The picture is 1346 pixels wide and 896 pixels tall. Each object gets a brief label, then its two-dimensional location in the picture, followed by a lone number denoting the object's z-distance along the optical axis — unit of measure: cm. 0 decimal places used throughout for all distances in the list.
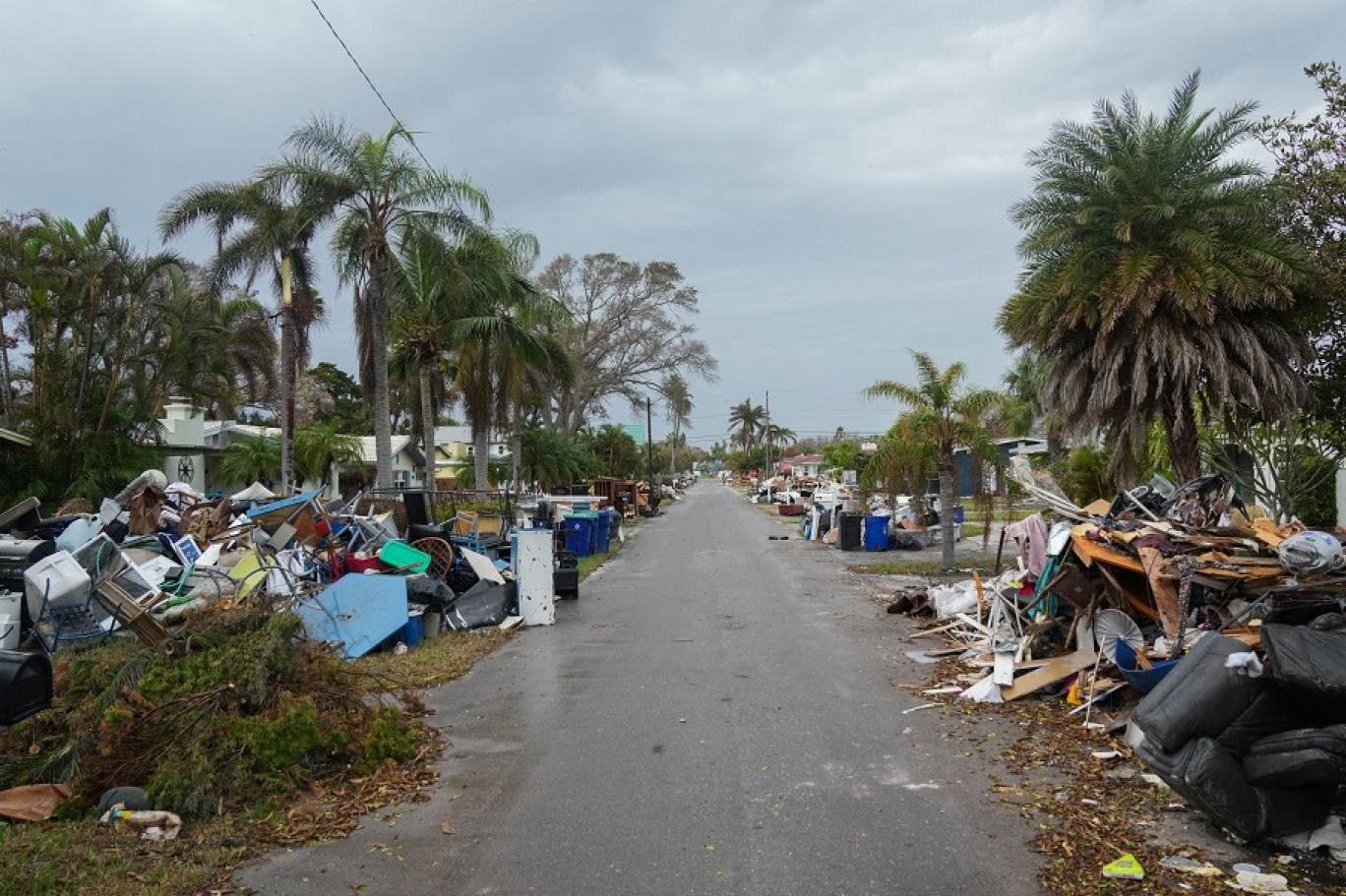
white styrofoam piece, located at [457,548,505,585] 1423
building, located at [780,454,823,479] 10850
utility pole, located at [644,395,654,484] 6771
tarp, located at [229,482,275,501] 1922
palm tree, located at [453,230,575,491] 2861
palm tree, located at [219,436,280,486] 3328
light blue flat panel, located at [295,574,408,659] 1099
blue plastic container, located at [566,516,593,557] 2517
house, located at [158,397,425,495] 3173
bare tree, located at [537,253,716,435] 5628
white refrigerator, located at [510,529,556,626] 1367
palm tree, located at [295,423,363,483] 3694
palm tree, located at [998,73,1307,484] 1395
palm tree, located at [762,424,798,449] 14950
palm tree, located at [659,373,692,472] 5931
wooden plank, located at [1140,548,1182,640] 816
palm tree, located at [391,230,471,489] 2289
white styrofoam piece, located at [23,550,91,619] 1097
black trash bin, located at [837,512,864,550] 2658
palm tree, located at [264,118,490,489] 2191
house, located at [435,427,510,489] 5531
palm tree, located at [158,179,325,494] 2227
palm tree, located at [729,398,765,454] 14688
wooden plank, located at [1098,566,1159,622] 875
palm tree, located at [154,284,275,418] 2712
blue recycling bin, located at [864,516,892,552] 2633
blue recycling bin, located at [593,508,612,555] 2730
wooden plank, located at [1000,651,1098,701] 845
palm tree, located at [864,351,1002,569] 1970
